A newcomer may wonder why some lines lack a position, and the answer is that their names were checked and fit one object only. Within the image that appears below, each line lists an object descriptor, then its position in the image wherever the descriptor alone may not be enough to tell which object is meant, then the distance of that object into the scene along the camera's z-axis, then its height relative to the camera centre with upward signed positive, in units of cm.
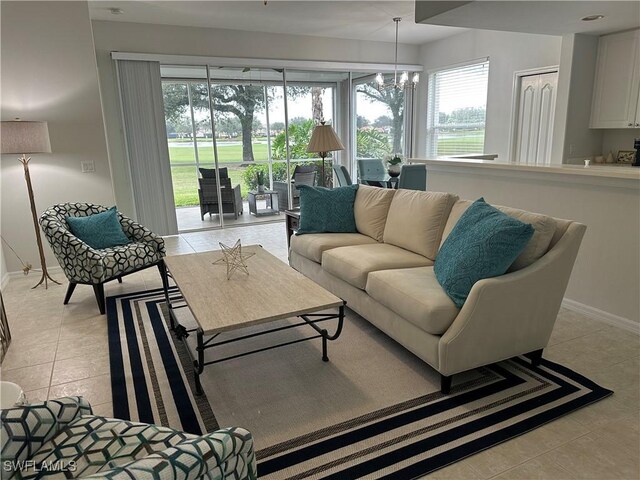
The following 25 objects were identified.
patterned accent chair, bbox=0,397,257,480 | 94 -83
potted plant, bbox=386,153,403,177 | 607 -34
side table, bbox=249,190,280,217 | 689 -92
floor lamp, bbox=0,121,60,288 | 358 +12
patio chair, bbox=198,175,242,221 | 644 -74
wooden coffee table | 209 -83
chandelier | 666 +104
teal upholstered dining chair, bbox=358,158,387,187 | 688 -41
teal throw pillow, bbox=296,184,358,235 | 380 -60
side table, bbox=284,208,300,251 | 428 -76
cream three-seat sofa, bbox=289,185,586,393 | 210 -83
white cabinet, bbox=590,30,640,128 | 454 +62
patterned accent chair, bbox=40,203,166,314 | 319 -83
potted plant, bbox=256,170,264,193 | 687 -52
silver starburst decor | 281 -78
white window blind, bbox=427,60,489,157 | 643 +53
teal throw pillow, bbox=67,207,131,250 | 346 -65
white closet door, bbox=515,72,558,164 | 537 +31
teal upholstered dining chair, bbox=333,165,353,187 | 581 -42
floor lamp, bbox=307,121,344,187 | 424 +5
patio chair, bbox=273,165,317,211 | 691 -61
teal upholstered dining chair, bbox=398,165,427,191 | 468 -37
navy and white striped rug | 181 -130
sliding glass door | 614 +28
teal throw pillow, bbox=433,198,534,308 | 206 -54
